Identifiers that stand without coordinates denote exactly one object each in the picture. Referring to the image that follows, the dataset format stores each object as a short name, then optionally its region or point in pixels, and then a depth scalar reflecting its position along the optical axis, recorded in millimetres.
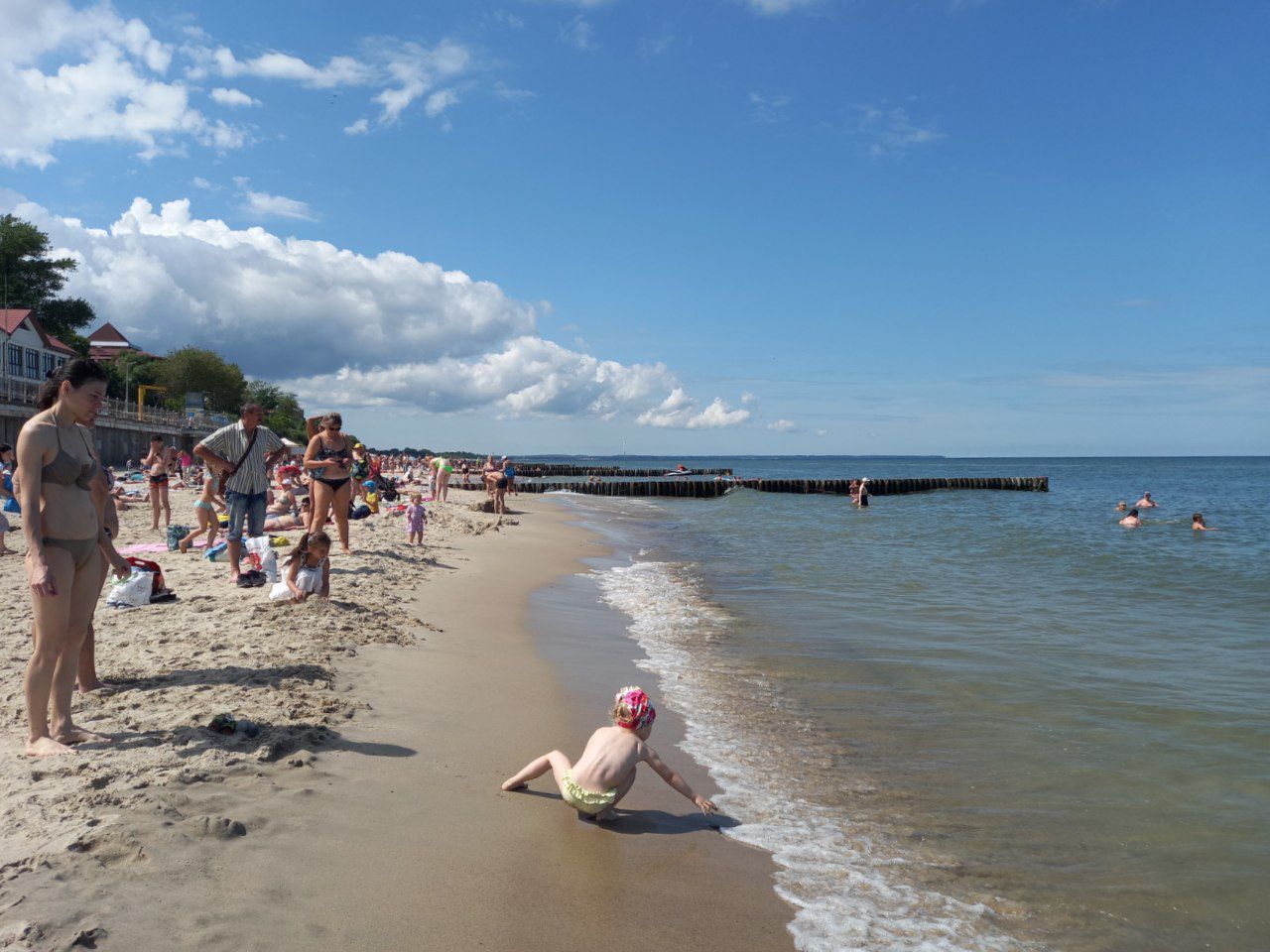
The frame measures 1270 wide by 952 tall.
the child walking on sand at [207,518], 10891
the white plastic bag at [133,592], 7320
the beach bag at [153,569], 7574
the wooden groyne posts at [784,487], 54219
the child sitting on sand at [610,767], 4066
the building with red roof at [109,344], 72062
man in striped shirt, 7914
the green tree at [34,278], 60406
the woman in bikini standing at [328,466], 9195
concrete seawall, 35281
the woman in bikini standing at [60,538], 3898
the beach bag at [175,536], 11297
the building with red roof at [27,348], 44469
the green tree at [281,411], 81731
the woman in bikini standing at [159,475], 14219
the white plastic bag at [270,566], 8516
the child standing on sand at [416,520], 13617
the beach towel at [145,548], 10766
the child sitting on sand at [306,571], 7324
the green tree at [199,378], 69875
